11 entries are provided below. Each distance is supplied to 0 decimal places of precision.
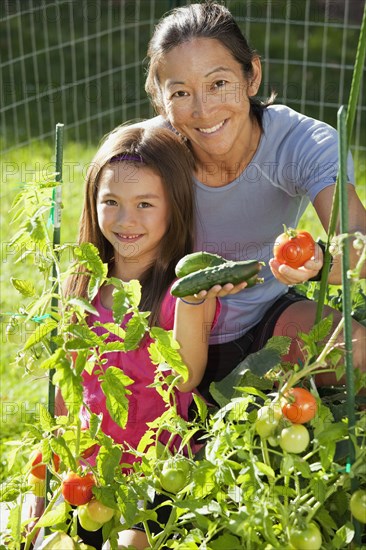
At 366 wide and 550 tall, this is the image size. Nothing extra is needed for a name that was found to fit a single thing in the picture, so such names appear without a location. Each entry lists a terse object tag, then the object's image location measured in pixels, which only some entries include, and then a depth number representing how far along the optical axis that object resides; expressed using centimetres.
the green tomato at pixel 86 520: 161
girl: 194
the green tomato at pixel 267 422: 151
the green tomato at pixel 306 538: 145
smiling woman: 203
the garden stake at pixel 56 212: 172
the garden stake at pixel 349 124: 147
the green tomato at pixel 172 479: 155
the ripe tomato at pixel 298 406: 151
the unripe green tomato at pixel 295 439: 148
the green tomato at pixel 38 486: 176
